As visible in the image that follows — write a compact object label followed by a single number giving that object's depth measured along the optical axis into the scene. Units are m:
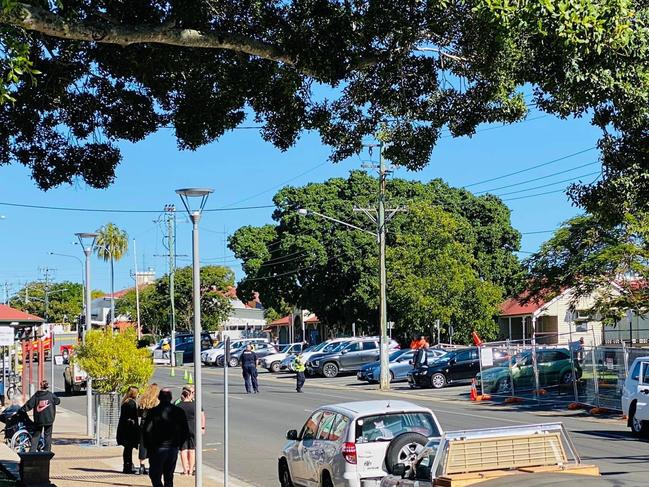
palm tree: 105.62
